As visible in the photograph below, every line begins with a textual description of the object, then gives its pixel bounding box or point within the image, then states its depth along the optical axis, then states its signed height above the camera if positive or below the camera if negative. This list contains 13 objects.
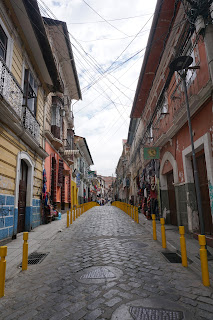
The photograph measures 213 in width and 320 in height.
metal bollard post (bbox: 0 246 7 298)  3.47 -1.09
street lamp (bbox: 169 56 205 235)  5.55 +3.50
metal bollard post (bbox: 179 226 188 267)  4.67 -1.24
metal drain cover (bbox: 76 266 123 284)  3.96 -1.51
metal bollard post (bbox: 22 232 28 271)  4.82 -1.23
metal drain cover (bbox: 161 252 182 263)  5.17 -1.58
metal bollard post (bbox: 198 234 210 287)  3.66 -1.20
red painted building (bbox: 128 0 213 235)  6.11 +3.16
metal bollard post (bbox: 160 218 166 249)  6.38 -1.35
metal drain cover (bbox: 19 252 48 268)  5.45 -1.58
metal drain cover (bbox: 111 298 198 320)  2.68 -1.51
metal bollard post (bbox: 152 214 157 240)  7.62 -1.34
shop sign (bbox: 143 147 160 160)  11.25 +2.15
